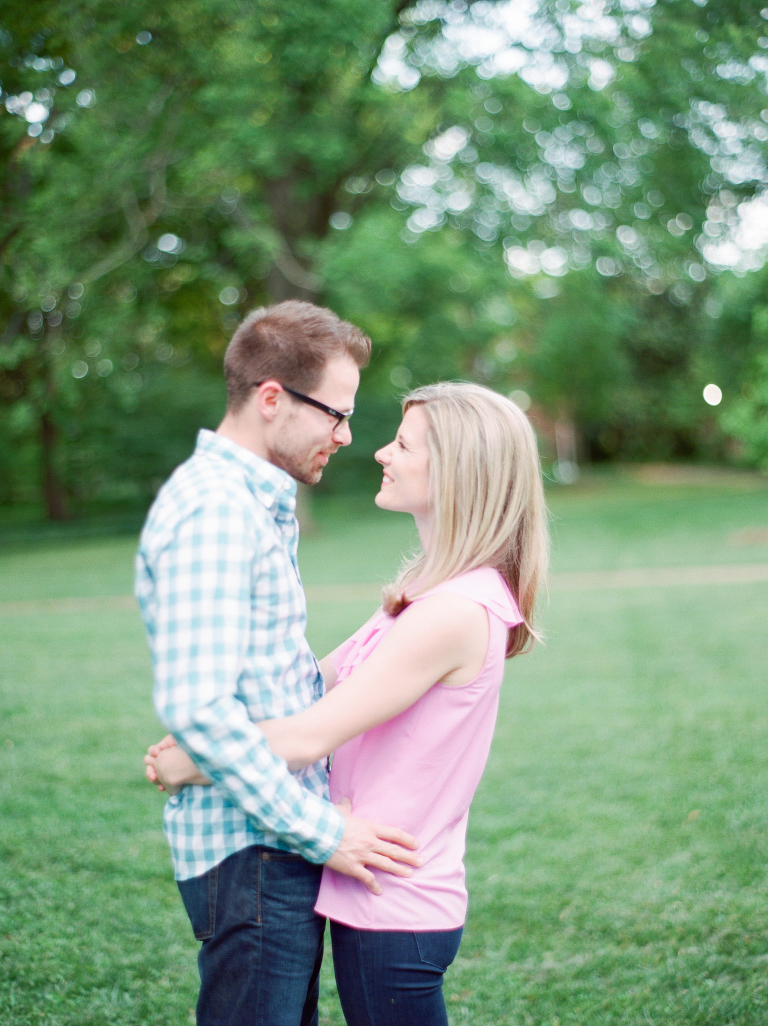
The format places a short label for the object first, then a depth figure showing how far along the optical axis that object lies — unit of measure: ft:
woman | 5.77
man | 5.24
